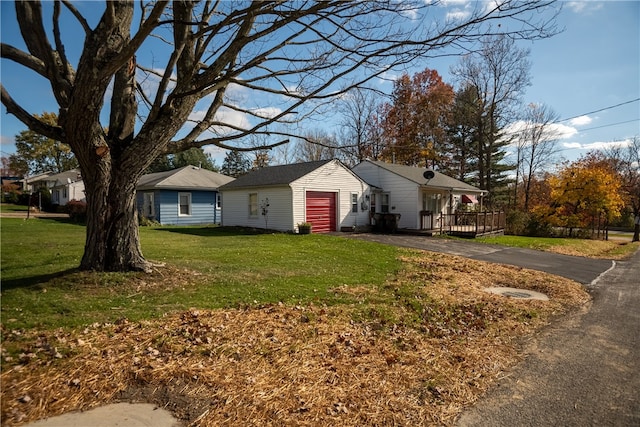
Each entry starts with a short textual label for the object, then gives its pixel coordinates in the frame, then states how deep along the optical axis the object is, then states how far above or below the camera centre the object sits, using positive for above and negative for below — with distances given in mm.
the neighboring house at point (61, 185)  33666 +2944
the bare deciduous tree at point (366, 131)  33356 +7969
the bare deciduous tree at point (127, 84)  4355 +1888
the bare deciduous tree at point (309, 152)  40166 +7132
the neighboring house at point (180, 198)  23141 +1011
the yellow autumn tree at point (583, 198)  21984 +834
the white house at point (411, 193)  21016 +1221
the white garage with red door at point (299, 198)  17958 +795
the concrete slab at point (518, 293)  7148 -1744
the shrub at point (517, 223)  24219 -794
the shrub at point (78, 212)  21828 +72
